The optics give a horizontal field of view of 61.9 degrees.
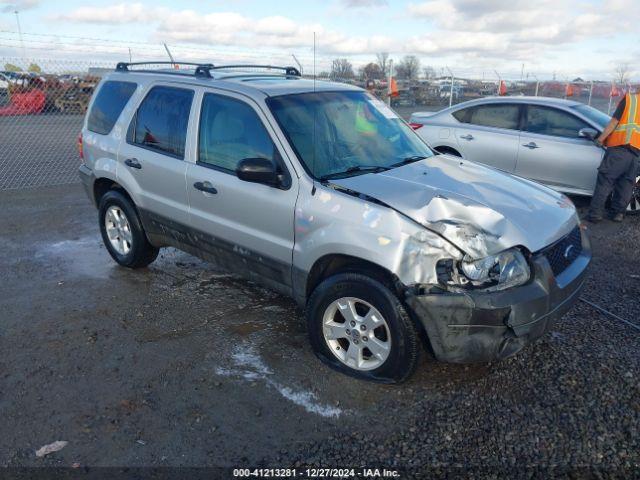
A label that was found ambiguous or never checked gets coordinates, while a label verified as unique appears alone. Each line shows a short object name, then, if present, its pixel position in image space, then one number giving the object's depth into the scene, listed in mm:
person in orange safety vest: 6699
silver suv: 3092
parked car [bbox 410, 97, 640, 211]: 7367
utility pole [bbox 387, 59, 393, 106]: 15062
